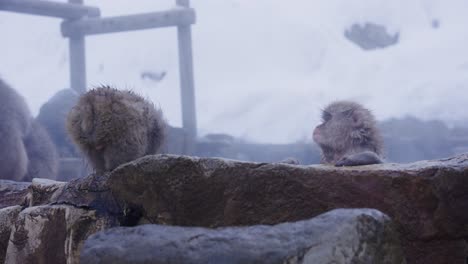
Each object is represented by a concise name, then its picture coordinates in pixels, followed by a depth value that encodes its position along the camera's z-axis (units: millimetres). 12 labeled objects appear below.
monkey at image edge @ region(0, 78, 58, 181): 5668
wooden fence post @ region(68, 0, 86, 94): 7316
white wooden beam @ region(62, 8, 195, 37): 6965
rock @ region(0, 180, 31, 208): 3754
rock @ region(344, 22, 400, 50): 6668
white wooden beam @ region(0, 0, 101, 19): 7168
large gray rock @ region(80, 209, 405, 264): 1595
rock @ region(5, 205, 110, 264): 2355
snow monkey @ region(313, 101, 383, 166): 3578
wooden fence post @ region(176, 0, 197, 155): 6867
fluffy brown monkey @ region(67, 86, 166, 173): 2383
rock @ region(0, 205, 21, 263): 2857
